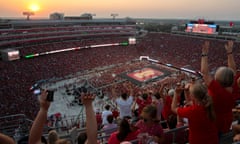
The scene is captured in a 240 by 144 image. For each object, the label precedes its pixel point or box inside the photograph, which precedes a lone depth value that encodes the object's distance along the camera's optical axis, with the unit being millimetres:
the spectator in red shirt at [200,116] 3035
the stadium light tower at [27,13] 67100
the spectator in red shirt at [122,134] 3475
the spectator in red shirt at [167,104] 5395
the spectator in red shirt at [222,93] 3328
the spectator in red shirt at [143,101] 6434
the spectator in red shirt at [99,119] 8076
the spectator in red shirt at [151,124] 3361
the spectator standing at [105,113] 6941
